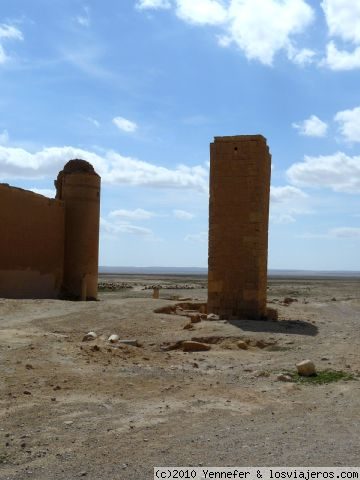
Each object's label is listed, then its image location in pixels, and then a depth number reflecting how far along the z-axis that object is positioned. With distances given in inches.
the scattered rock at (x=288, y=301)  948.9
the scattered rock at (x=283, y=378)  324.2
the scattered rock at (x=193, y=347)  433.7
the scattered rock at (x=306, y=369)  338.0
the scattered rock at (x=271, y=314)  635.0
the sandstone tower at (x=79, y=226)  955.3
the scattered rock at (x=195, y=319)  554.1
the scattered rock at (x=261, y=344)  460.8
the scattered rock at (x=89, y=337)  435.4
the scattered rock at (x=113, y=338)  432.6
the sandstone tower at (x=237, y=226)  604.4
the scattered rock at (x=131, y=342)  435.9
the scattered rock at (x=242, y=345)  447.3
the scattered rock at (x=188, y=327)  521.0
